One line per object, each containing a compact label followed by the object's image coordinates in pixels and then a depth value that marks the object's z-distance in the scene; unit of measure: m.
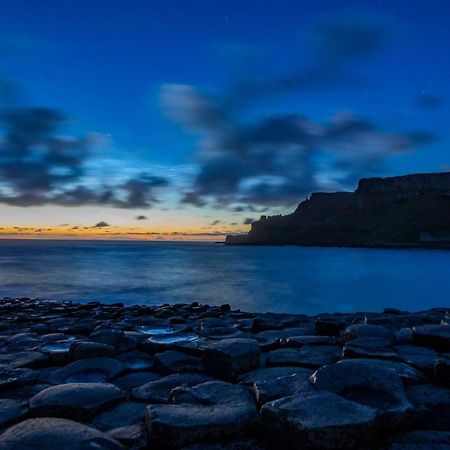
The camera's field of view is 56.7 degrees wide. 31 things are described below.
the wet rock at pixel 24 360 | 4.30
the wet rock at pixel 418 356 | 3.60
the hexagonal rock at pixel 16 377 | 3.68
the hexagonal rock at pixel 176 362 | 4.01
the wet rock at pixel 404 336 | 4.53
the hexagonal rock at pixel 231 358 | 3.53
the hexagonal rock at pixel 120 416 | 2.66
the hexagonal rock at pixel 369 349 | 3.86
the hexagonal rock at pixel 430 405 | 2.57
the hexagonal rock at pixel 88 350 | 4.25
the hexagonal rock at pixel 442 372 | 3.18
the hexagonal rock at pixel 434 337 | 4.20
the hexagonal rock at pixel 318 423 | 2.04
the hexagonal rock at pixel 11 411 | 2.76
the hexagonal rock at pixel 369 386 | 2.42
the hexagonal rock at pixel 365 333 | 4.50
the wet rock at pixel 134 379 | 3.58
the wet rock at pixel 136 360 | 4.12
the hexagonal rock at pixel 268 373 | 3.38
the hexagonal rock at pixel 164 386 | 3.12
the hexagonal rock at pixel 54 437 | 2.05
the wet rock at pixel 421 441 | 2.19
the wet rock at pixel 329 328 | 5.43
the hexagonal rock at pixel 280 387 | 2.74
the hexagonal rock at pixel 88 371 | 3.73
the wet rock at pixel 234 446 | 2.23
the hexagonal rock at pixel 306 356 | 3.87
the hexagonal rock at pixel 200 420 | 2.25
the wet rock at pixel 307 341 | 4.70
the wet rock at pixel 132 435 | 2.35
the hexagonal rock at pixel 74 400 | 2.76
